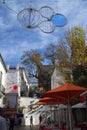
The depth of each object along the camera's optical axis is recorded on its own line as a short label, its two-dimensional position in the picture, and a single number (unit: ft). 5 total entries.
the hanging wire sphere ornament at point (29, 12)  11.89
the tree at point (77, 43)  35.15
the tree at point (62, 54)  37.07
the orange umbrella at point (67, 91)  15.80
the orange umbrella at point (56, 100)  23.33
